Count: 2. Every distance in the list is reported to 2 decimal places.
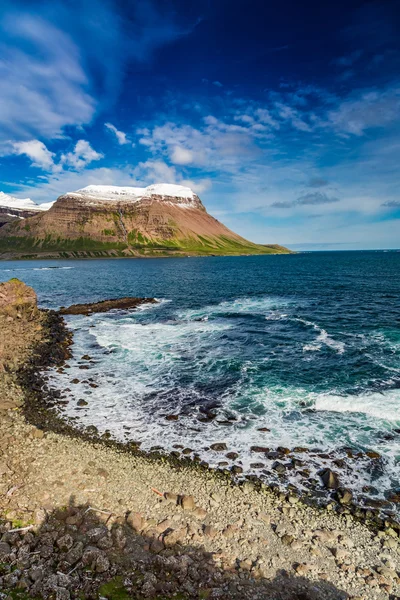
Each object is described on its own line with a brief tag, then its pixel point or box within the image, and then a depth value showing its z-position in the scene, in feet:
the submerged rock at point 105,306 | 191.81
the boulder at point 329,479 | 47.78
